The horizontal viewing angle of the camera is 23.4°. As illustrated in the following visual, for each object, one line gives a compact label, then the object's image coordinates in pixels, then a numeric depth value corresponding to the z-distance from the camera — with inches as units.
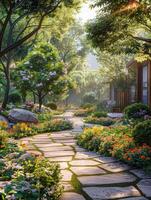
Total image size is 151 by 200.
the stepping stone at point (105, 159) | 307.2
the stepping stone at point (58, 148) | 367.2
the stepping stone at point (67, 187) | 218.9
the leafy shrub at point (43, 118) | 744.2
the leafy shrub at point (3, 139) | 337.5
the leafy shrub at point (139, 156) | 277.4
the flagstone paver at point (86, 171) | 261.7
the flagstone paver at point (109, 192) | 203.7
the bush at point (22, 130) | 484.9
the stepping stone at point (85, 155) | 325.4
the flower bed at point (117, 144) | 286.4
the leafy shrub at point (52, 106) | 1330.0
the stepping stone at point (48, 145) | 397.4
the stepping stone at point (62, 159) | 307.3
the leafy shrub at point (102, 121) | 667.6
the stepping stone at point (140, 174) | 252.1
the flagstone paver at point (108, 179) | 235.5
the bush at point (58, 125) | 564.8
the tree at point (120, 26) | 392.8
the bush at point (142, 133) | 327.9
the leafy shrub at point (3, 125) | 449.2
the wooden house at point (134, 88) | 889.8
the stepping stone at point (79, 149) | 364.8
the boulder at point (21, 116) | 633.2
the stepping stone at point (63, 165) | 280.5
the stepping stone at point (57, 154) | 330.3
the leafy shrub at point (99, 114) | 838.7
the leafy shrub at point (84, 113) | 1019.3
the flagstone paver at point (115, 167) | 276.1
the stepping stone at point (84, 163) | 293.9
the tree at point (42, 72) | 938.1
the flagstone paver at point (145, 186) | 210.1
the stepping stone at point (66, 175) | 243.1
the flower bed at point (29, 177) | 171.9
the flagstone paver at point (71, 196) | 200.8
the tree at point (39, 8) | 529.2
